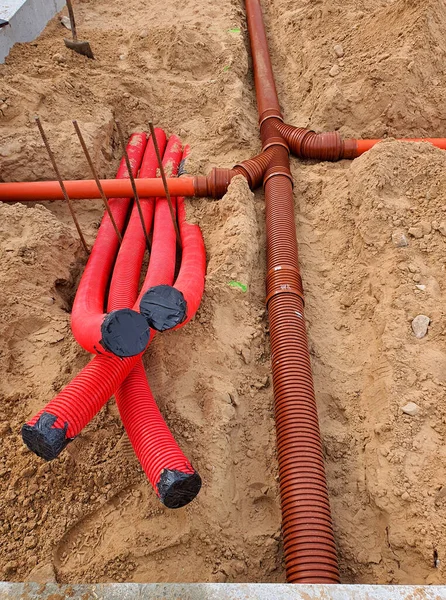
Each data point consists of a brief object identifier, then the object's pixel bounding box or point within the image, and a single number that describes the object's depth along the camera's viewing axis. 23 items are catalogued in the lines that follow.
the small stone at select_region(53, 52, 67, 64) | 5.05
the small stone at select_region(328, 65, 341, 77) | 4.80
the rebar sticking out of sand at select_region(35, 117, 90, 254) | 3.37
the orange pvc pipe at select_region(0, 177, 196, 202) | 3.90
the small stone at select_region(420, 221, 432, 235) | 3.34
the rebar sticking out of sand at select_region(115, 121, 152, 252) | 3.06
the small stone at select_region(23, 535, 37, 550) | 2.24
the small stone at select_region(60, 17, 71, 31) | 6.09
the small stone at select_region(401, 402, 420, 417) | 2.60
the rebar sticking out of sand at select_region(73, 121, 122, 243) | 2.96
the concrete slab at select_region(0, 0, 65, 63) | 5.04
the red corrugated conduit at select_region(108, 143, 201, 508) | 2.03
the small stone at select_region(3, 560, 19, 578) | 2.18
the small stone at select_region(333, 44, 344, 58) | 4.99
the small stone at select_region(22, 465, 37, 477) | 2.44
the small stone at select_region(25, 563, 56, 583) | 2.14
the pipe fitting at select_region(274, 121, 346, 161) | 4.35
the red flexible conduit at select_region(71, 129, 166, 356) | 2.21
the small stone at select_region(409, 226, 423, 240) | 3.33
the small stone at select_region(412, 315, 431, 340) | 2.90
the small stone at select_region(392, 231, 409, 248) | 3.28
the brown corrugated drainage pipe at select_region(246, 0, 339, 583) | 2.24
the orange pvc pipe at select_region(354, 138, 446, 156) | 4.30
